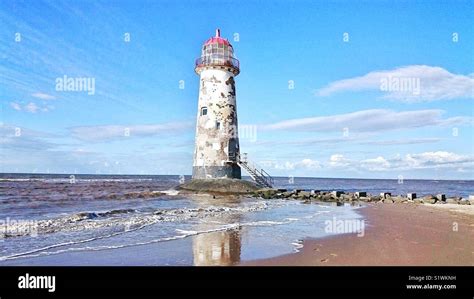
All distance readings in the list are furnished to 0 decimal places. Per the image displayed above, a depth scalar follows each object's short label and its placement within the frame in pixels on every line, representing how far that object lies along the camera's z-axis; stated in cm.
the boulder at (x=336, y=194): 2755
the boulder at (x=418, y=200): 2350
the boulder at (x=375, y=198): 2606
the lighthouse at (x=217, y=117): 2859
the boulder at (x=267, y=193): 2738
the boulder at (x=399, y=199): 2412
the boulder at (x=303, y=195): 2806
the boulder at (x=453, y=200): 2286
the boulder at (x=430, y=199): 2343
